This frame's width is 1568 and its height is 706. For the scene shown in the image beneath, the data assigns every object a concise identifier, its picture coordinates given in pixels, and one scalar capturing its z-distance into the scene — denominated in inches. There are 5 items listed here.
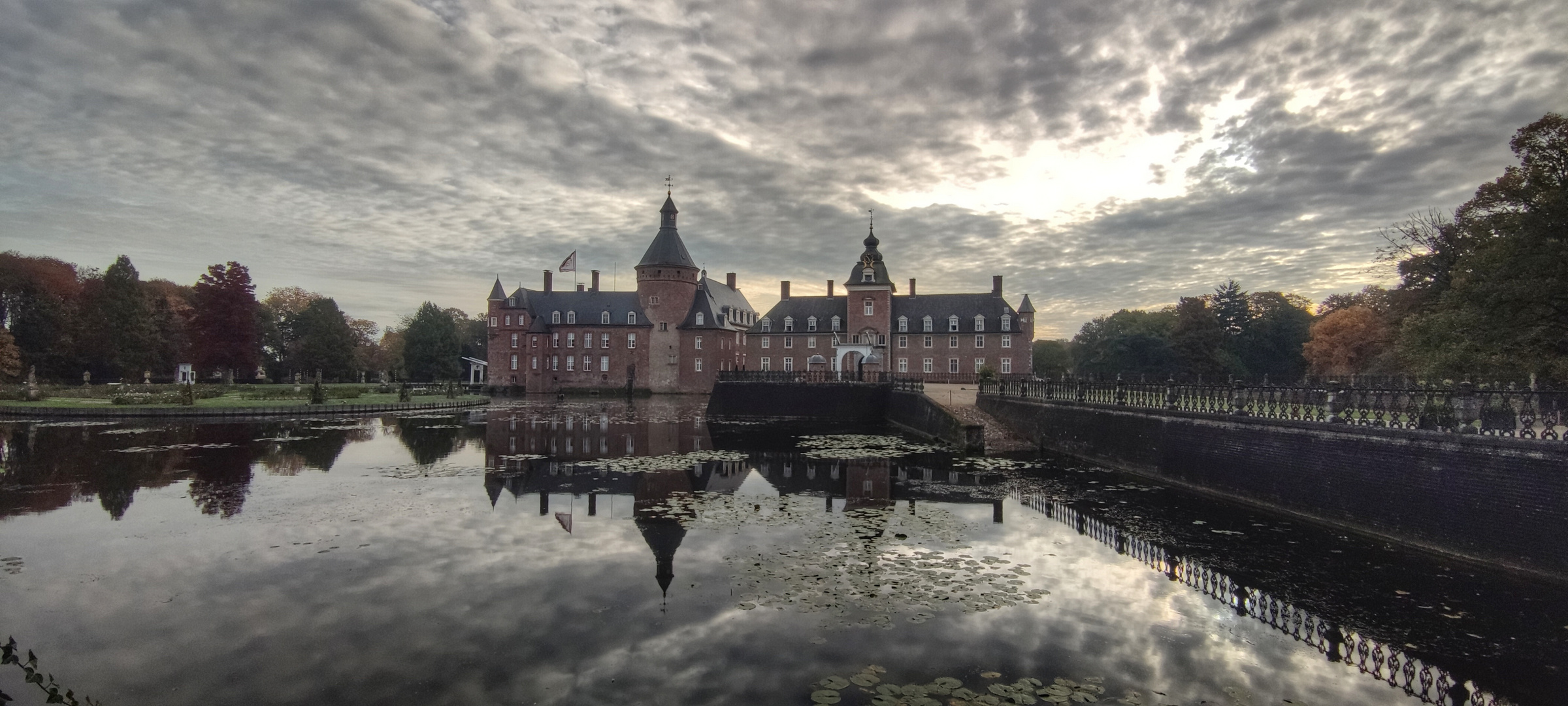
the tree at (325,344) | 2615.7
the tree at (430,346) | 2785.4
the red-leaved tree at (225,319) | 2305.6
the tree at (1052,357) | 3409.2
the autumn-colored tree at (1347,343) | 1791.3
